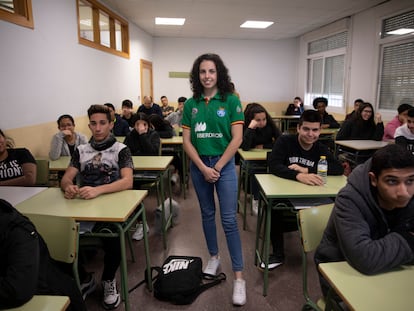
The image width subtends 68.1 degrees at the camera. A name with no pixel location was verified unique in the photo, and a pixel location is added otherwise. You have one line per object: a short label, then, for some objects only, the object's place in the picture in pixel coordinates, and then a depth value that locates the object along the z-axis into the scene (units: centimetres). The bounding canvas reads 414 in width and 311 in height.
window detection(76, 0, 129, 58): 503
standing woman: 203
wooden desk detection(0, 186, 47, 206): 201
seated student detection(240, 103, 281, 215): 363
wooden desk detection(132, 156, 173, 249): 288
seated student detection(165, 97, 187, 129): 652
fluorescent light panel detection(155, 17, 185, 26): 720
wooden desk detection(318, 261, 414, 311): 99
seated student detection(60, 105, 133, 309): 205
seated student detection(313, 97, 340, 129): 610
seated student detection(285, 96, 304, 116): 938
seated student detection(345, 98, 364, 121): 619
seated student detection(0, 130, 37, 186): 245
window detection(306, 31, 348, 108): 767
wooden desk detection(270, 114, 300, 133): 841
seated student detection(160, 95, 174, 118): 869
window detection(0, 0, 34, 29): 310
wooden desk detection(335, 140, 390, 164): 410
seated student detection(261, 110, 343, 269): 240
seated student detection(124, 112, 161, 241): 356
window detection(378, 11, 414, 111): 541
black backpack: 209
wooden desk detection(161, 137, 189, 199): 427
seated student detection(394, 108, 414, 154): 363
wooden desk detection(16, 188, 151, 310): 172
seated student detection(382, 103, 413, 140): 453
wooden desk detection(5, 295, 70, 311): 107
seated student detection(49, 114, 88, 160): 338
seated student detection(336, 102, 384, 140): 487
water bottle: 233
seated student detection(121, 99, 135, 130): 576
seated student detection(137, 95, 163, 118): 687
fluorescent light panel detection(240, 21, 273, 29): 744
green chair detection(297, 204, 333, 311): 155
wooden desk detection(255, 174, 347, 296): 205
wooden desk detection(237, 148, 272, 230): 321
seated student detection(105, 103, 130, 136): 501
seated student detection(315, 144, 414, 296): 114
